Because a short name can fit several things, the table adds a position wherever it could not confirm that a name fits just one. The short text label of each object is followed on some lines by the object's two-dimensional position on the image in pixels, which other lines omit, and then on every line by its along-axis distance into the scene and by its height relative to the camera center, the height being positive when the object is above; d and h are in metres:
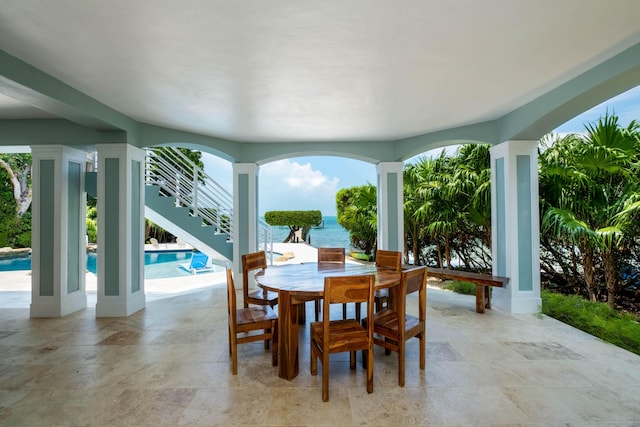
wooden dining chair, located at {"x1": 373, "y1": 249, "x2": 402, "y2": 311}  3.33 -0.54
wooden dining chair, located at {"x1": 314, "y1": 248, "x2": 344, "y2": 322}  4.18 -0.50
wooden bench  4.16 -0.86
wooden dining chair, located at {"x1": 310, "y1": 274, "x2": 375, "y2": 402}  2.17 -0.84
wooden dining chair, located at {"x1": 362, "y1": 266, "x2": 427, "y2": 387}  2.37 -0.85
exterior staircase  5.74 +0.21
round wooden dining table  2.45 -0.61
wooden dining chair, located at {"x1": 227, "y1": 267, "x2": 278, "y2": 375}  2.56 -0.88
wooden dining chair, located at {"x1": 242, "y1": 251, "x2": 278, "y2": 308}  3.32 -0.76
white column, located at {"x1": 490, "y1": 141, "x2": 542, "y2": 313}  4.25 -0.15
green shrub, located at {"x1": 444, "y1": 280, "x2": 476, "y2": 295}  5.39 -1.24
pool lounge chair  8.59 -1.23
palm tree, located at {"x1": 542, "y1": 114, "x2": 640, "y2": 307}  3.87 +0.31
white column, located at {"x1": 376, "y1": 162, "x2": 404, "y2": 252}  5.64 +0.19
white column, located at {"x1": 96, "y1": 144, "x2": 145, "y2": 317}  4.15 -0.13
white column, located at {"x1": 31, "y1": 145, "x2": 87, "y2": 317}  4.23 -0.15
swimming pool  8.91 -1.42
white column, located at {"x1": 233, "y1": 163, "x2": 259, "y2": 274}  5.71 +0.14
